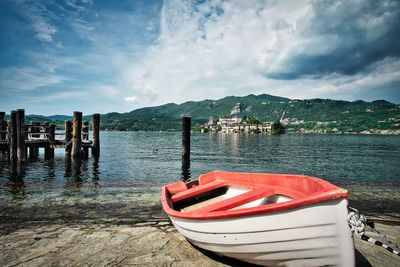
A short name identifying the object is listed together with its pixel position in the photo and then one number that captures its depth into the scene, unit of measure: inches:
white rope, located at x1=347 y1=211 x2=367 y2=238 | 133.3
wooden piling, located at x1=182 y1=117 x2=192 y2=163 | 901.8
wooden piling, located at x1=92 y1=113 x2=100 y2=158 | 956.0
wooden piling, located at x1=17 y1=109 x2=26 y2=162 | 768.3
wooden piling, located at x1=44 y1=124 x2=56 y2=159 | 955.3
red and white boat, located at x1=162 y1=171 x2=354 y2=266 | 137.8
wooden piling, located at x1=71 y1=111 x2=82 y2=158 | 864.3
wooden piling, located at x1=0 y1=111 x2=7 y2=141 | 901.8
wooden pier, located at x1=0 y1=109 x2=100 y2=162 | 783.1
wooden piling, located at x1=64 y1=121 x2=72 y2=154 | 904.3
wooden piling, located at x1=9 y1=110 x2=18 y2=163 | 774.7
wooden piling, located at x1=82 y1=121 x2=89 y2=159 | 1004.6
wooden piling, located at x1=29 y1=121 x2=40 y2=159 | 1008.1
